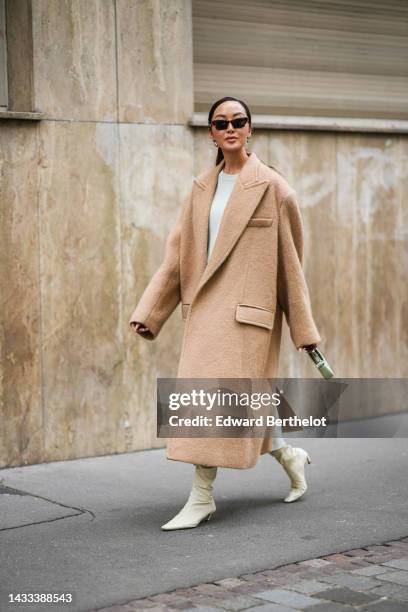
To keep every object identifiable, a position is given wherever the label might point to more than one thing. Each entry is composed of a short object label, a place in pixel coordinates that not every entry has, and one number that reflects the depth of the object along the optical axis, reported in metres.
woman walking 5.56
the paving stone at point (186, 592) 4.41
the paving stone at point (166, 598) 4.33
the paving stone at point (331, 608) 4.19
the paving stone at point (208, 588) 4.46
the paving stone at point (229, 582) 4.54
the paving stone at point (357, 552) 5.00
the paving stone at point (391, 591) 4.36
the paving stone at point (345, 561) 4.83
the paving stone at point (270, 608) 4.20
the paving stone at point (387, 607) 4.18
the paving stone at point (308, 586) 4.46
